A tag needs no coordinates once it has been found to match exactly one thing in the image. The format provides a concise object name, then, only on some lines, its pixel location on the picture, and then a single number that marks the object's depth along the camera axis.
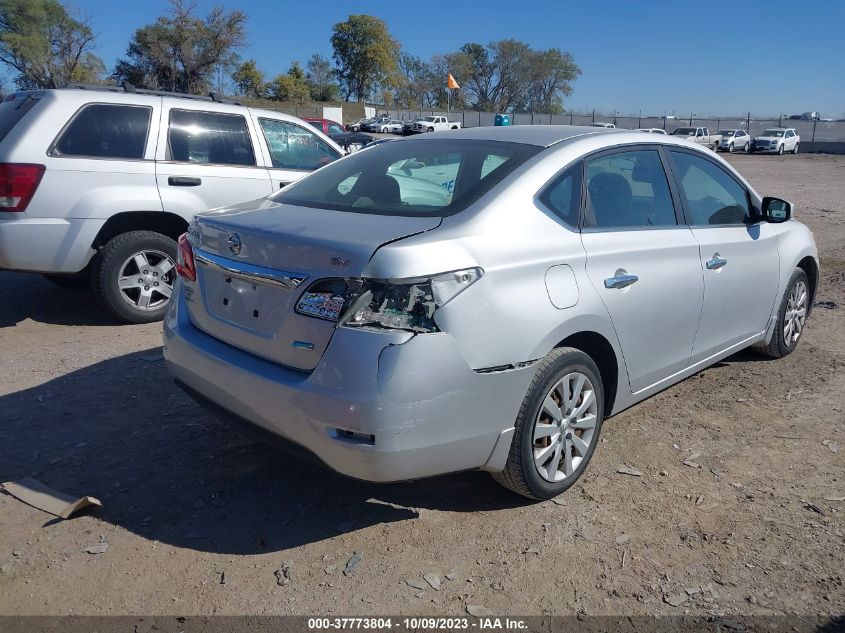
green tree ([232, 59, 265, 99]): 85.00
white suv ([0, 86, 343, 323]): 5.49
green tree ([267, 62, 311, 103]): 88.81
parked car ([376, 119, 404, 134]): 61.94
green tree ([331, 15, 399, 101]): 93.31
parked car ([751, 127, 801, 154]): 45.88
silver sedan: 2.71
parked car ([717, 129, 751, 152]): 48.19
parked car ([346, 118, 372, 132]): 61.83
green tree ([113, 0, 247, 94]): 60.50
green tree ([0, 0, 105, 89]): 52.34
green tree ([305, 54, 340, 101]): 96.31
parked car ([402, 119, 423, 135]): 54.88
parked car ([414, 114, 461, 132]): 56.35
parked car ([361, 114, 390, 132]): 61.66
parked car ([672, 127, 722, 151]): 46.88
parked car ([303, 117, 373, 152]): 23.12
